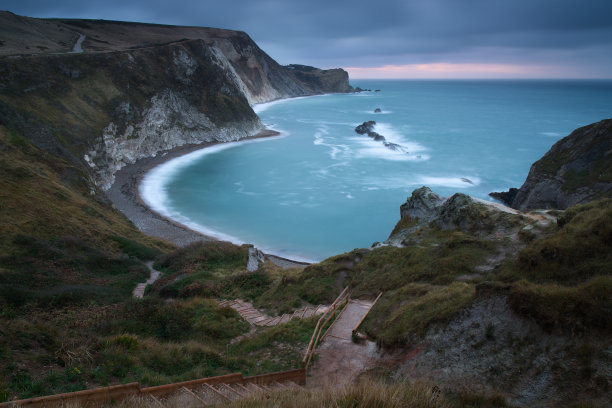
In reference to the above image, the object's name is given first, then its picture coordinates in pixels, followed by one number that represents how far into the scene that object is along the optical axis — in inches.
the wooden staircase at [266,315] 475.8
